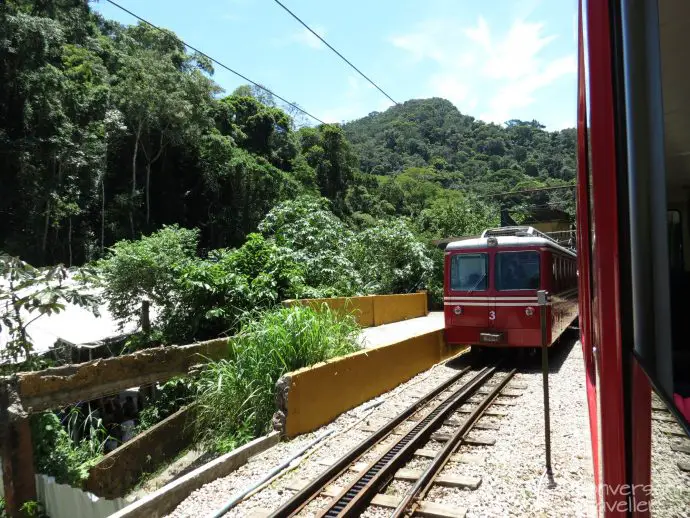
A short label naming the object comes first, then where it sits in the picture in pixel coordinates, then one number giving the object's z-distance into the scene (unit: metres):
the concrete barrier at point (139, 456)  7.18
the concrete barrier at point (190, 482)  4.67
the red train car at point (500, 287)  10.40
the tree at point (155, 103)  34.81
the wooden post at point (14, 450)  5.38
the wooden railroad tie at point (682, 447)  1.10
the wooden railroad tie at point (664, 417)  1.17
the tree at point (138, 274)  11.15
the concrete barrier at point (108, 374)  5.88
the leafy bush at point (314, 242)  16.06
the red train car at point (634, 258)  1.33
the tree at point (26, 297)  6.44
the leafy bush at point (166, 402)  9.73
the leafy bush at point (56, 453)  6.45
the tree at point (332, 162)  55.44
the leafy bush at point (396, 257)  23.58
